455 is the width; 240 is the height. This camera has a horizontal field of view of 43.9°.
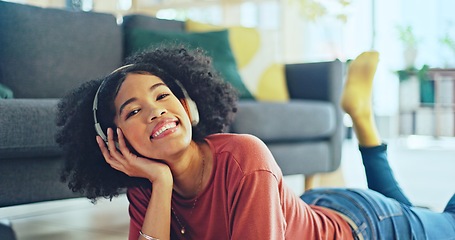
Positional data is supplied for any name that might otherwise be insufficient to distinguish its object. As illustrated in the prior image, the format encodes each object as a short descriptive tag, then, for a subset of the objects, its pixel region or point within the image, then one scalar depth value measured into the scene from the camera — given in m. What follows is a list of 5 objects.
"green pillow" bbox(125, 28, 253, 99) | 2.62
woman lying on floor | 1.09
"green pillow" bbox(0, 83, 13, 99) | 1.85
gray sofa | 1.71
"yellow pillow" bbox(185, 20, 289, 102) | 2.94
